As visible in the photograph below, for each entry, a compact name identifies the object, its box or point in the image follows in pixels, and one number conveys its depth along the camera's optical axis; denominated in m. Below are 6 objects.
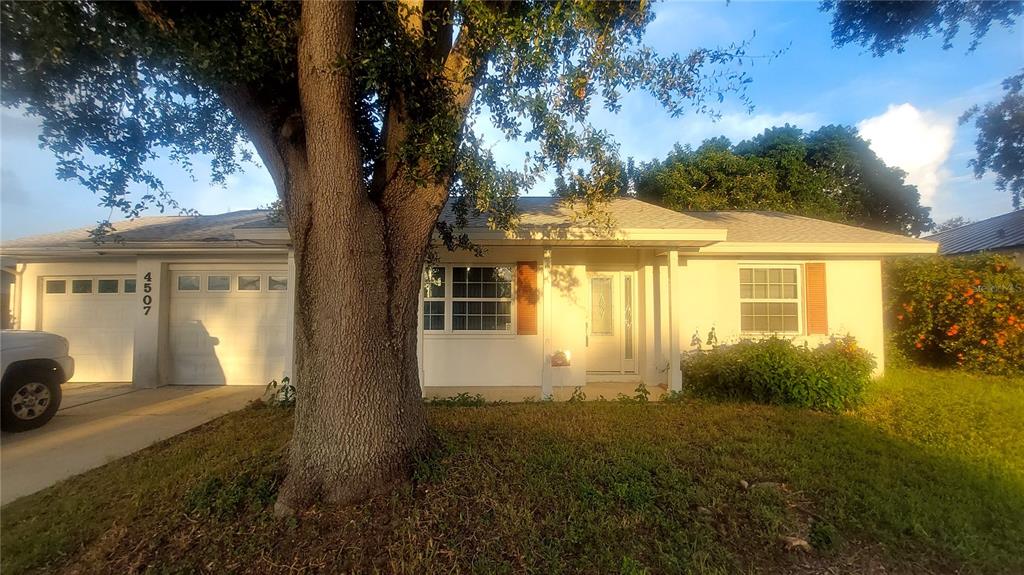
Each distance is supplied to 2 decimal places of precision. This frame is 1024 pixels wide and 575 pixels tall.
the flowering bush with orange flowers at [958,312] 8.40
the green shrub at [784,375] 6.74
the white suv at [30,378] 5.95
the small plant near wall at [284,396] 6.92
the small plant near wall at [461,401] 6.99
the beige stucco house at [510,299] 8.39
